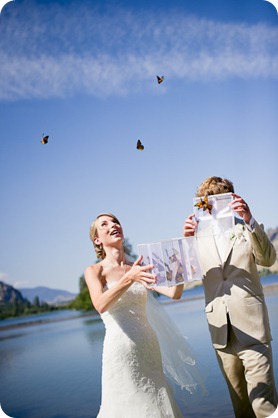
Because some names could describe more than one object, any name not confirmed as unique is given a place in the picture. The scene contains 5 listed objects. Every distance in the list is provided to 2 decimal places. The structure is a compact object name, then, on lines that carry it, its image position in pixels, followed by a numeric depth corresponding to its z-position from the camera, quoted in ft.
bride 9.52
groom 9.11
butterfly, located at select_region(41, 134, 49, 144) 12.06
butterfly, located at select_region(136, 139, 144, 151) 11.49
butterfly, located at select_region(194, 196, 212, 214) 9.22
